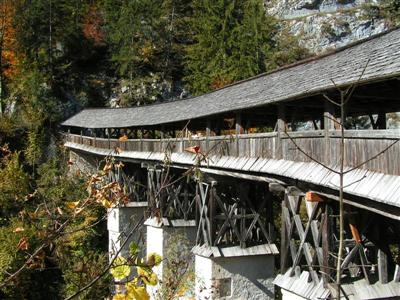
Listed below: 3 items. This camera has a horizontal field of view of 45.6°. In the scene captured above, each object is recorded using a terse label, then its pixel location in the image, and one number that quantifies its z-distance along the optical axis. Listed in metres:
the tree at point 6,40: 33.19
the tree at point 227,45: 30.59
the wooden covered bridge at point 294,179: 5.72
